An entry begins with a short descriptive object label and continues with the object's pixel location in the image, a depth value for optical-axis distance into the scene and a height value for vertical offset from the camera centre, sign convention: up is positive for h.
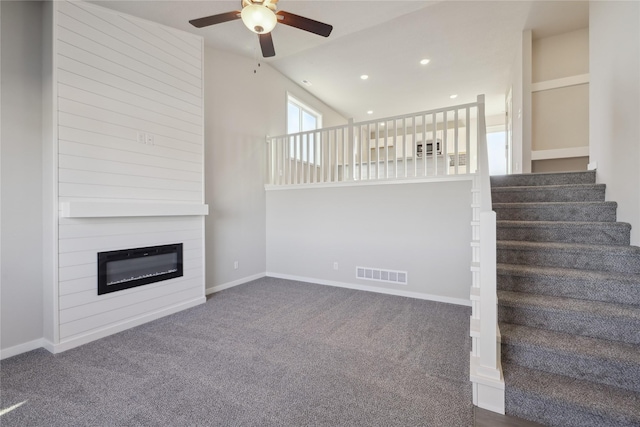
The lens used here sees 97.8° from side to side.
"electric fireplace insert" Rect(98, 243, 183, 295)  2.65 -0.57
